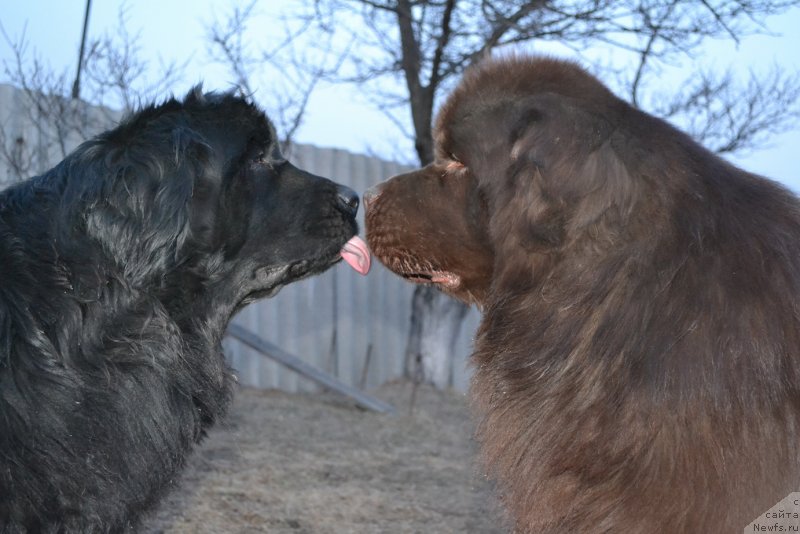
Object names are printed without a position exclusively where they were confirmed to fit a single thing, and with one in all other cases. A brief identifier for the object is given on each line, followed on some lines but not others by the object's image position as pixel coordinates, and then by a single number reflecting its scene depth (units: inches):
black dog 103.8
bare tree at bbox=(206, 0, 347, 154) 314.2
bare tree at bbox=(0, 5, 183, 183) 263.9
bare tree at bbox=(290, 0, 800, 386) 327.6
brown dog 92.9
